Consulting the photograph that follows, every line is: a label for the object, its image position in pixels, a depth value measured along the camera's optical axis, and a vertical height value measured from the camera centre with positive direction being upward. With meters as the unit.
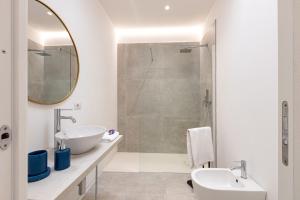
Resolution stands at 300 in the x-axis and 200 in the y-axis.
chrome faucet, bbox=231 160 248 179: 1.66 -0.61
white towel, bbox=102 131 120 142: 2.05 -0.41
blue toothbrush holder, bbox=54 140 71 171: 1.25 -0.39
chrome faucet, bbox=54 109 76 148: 1.69 -0.17
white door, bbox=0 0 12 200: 0.50 +0.03
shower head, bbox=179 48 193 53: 3.77 +0.99
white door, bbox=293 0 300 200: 0.48 +0.00
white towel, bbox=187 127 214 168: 2.35 -0.59
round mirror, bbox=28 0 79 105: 1.47 +0.40
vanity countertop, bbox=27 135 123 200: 0.97 -0.47
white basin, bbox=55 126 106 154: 1.48 -0.33
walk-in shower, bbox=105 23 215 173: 3.76 +0.05
